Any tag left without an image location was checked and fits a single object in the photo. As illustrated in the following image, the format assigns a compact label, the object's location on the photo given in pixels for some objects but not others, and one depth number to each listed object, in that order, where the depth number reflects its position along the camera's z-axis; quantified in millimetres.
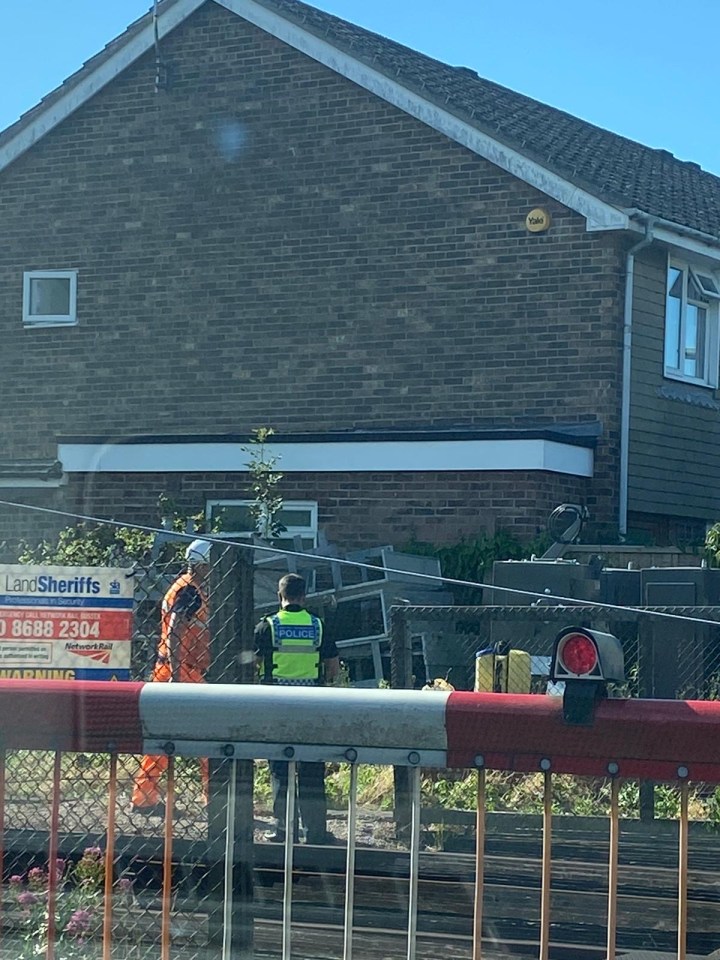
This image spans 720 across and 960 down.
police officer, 9445
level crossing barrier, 4008
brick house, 17047
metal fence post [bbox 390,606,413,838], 10062
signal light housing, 3963
